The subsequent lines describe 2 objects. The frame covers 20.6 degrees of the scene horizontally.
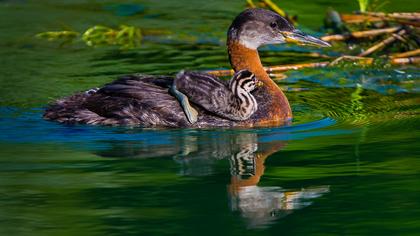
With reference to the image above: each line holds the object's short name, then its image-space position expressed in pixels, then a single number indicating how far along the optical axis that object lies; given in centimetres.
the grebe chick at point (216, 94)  1019
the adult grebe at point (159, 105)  1023
